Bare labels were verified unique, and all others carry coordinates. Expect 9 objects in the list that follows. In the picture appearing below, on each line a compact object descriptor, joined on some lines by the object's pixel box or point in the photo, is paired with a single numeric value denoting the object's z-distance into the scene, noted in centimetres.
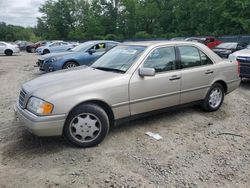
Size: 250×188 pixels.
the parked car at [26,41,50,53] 2385
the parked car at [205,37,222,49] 1556
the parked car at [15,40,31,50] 2582
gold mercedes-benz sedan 285
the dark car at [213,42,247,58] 1053
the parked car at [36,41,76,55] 1603
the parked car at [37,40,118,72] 722
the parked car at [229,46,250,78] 599
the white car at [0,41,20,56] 1795
